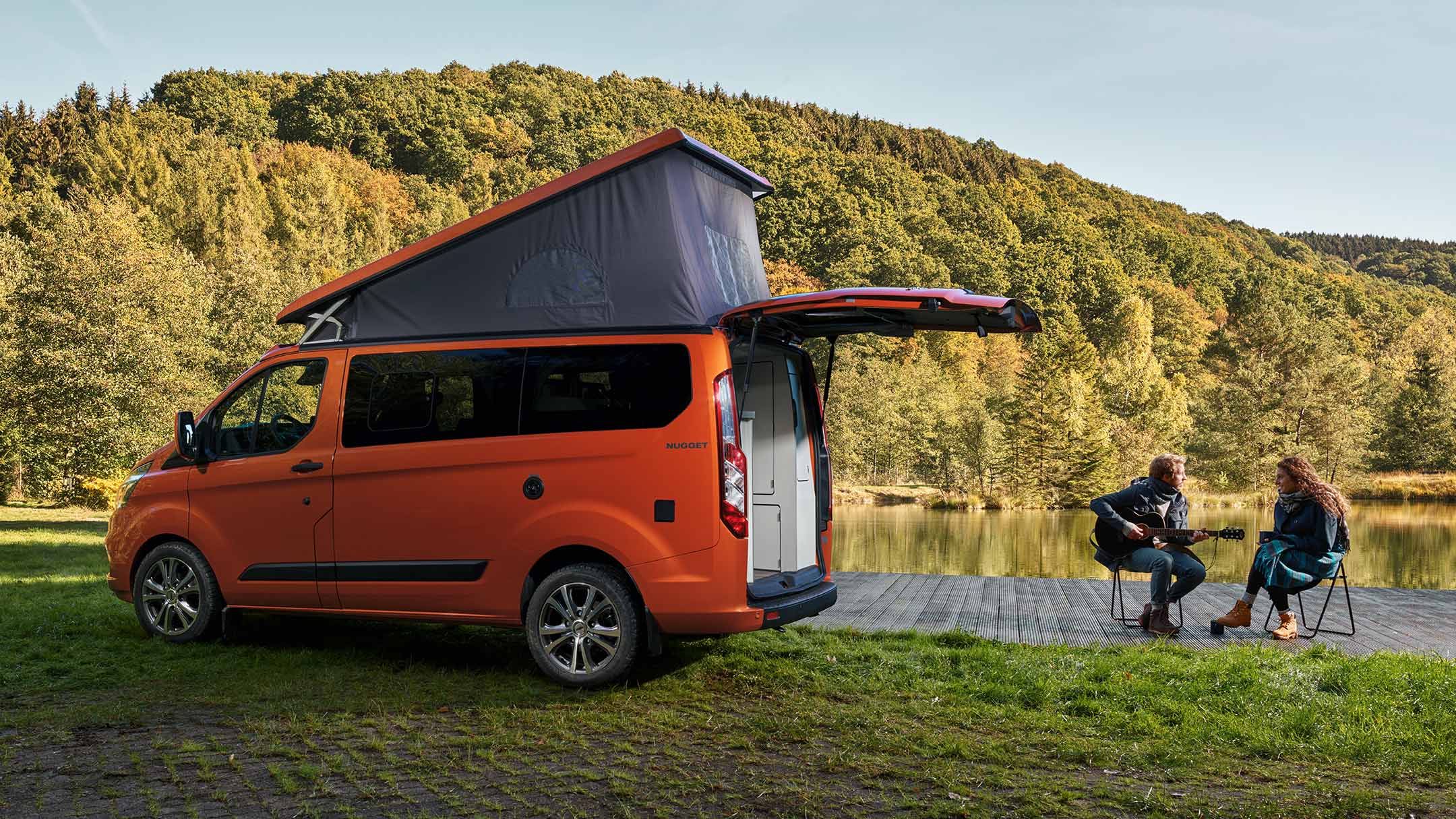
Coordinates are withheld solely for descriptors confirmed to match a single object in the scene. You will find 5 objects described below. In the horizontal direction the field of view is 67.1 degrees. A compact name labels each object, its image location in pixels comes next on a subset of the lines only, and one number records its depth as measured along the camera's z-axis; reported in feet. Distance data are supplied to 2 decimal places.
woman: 24.66
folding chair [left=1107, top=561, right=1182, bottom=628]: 26.61
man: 25.36
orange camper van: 19.42
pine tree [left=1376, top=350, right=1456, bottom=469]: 189.67
